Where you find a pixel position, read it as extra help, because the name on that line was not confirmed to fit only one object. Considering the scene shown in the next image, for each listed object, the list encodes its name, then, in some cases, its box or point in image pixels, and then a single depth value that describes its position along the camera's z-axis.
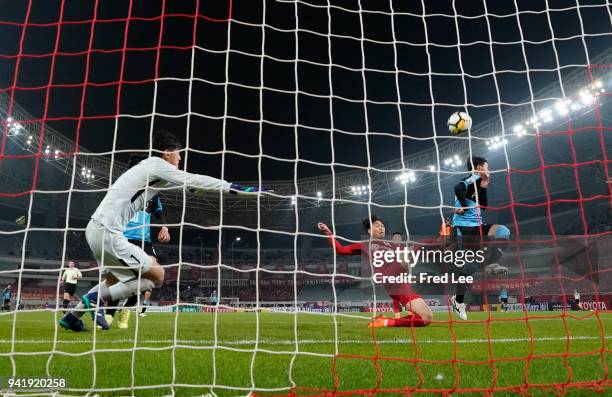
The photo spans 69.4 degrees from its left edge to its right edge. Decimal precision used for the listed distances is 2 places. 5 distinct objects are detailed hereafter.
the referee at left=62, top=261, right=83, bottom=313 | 11.29
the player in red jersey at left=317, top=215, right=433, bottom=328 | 6.11
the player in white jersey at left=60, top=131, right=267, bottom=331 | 3.57
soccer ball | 5.97
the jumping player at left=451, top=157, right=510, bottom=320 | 6.44
